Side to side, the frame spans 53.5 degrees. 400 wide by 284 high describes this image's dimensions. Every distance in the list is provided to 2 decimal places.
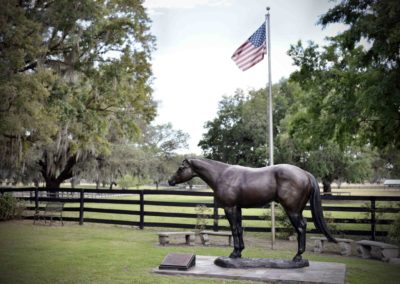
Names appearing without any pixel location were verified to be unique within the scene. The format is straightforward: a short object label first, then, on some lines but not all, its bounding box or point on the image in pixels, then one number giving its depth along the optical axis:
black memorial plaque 6.55
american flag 9.40
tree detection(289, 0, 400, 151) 7.35
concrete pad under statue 5.98
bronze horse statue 6.84
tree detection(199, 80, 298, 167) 32.34
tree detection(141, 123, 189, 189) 37.11
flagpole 9.10
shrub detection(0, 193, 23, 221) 14.39
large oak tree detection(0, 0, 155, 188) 10.91
